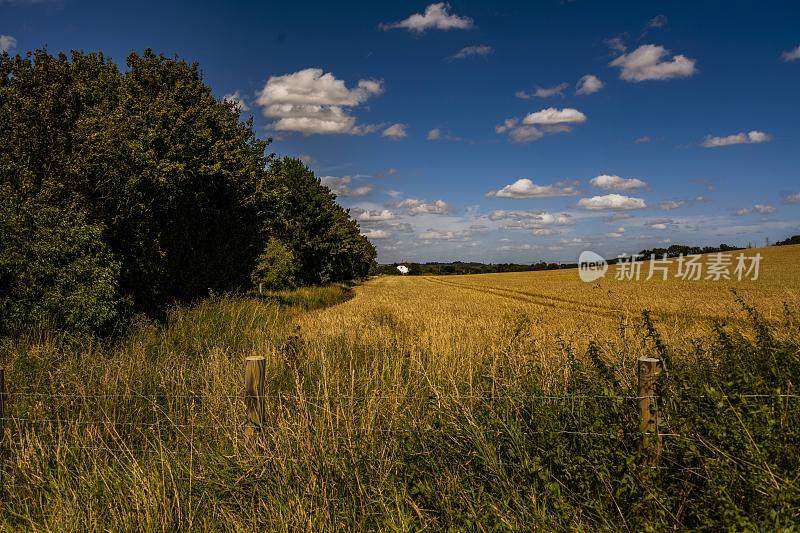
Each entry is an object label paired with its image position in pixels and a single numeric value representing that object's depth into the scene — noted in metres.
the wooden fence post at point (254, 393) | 4.19
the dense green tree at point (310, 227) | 38.75
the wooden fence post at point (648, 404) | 3.67
